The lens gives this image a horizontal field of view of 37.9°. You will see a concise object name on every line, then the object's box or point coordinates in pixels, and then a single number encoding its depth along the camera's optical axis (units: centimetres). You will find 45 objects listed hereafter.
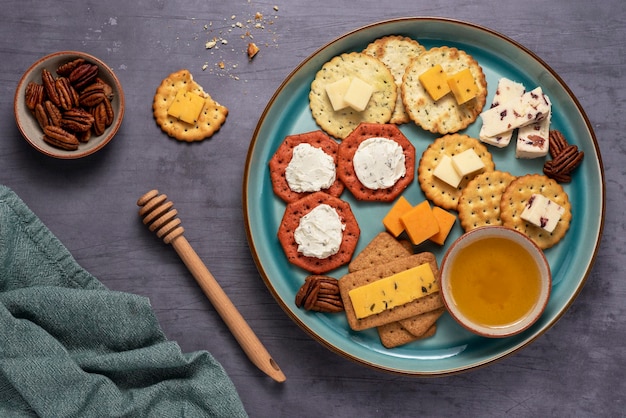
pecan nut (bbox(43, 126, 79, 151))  63
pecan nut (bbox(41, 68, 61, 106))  64
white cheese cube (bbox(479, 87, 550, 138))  63
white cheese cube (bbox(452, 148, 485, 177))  62
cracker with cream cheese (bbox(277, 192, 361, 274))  63
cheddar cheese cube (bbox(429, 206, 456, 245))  63
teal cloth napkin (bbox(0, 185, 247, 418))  61
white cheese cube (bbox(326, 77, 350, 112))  63
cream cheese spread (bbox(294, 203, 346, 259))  62
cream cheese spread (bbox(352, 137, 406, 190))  63
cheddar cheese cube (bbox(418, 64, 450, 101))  63
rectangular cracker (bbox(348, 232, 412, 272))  63
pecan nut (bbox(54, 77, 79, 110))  64
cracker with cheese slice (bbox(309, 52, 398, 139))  64
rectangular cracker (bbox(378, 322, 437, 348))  63
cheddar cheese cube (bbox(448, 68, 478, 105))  63
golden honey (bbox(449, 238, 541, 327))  61
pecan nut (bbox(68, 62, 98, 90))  64
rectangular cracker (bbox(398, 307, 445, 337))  63
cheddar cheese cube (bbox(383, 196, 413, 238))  63
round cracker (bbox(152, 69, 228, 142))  65
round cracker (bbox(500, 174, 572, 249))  63
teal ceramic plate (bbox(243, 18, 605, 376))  63
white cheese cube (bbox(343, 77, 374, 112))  63
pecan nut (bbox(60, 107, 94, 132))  63
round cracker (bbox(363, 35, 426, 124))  65
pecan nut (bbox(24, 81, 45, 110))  63
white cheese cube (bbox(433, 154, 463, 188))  63
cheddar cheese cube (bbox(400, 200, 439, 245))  62
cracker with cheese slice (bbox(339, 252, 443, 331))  62
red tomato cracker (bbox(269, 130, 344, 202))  64
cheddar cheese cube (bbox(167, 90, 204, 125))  65
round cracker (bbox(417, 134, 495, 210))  63
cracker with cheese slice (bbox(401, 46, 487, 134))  64
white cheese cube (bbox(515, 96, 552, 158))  63
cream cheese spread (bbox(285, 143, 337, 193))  63
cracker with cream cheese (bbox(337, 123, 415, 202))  63
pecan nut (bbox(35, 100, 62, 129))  63
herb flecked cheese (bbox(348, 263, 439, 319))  62
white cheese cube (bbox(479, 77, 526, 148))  64
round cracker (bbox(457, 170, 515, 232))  63
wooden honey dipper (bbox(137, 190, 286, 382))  63
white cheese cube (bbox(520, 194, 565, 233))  62
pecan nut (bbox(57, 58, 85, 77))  64
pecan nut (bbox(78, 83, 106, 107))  64
